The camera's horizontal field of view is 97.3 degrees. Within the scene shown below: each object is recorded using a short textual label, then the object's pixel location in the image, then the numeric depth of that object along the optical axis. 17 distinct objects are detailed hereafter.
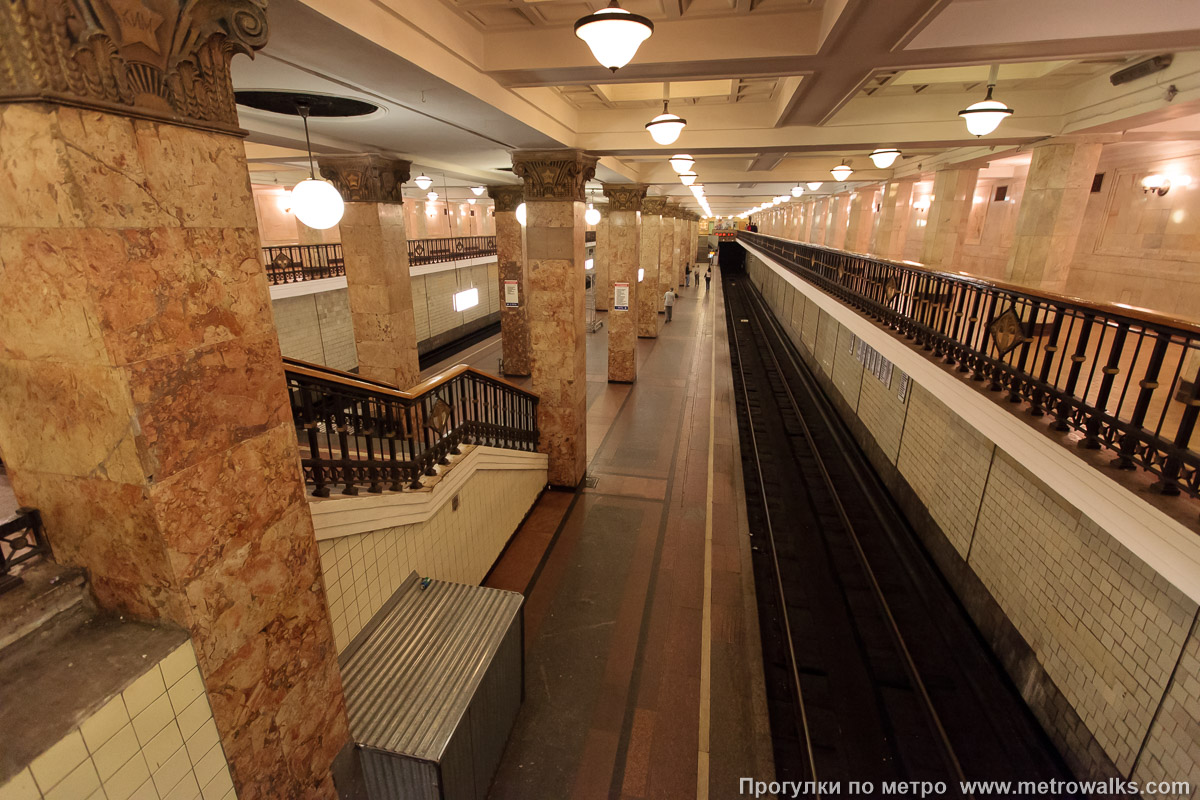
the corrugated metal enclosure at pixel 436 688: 3.38
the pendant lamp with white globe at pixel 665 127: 5.71
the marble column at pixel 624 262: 13.99
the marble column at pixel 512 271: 13.75
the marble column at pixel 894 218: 14.07
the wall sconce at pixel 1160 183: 9.44
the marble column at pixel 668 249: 25.39
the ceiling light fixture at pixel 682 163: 8.36
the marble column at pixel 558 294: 7.61
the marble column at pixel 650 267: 18.61
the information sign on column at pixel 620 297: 13.64
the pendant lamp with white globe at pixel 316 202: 5.05
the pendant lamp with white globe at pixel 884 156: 8.23
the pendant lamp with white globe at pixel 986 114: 5.59
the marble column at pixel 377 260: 7.58
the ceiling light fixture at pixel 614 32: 3.09
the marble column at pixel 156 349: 1.86
